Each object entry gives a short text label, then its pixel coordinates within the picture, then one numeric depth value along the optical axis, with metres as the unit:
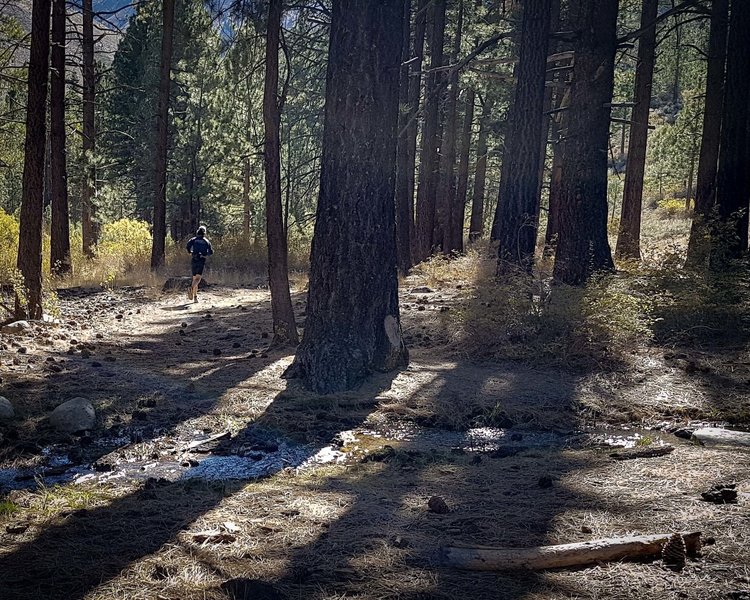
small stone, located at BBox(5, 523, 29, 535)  3.91
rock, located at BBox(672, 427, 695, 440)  6.27
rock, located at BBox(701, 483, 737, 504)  4.11
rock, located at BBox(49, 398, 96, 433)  6.31
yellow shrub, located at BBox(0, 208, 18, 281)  15.06
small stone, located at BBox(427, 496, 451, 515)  4.29
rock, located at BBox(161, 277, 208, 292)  18.62
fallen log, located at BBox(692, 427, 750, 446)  5.84
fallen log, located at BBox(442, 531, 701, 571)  3.37
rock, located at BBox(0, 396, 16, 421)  6.43
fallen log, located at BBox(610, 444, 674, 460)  5.47
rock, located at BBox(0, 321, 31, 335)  10.66
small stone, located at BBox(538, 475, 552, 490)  4.77
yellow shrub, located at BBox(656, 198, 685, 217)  47.25
